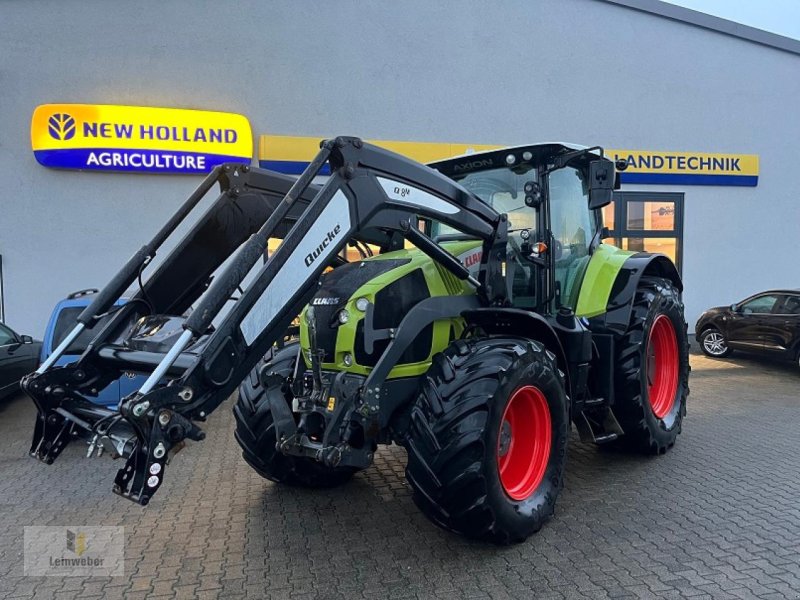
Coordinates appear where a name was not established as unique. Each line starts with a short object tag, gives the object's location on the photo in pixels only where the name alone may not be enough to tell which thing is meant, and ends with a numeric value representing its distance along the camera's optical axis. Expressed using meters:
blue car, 5.22
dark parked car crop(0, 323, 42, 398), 7.43
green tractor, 3.01
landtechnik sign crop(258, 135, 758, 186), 10.94
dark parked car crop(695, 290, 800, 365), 9.60
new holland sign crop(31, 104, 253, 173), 9.16
